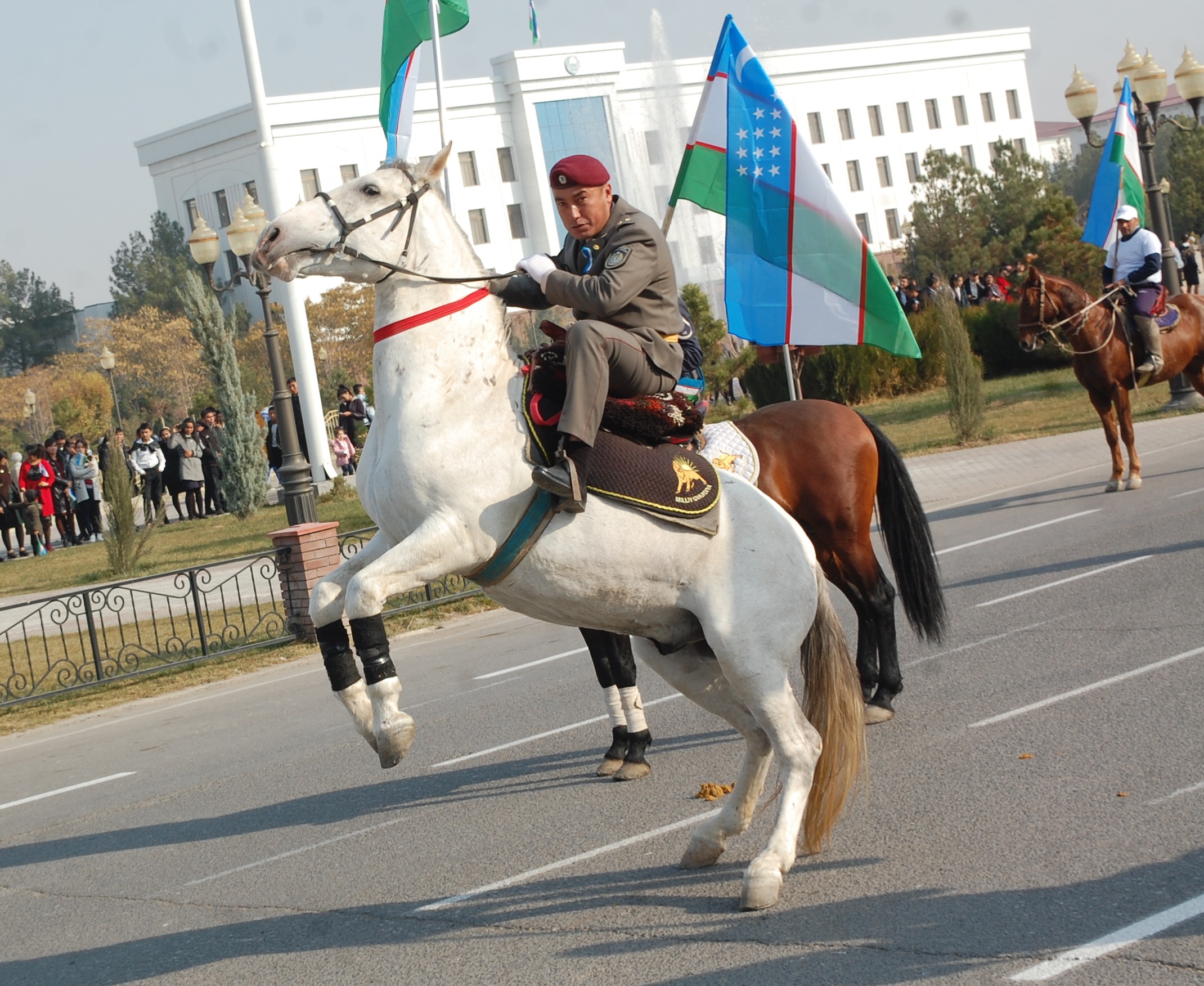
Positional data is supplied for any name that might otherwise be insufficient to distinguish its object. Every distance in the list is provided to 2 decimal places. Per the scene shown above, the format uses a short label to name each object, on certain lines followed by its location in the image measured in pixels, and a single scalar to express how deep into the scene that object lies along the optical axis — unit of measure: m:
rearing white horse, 4.85
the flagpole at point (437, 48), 7.85
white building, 81.31
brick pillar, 15.02
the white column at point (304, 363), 29.03
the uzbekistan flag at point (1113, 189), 19.84
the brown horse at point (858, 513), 7.85
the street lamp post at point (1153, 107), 22.77
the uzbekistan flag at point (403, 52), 9.72
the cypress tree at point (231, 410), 30.80
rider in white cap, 16.25
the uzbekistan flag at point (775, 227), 9.59
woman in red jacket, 30.45
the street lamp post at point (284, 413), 16.56
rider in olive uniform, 4.87
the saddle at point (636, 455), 4.98
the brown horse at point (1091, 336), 15.98
